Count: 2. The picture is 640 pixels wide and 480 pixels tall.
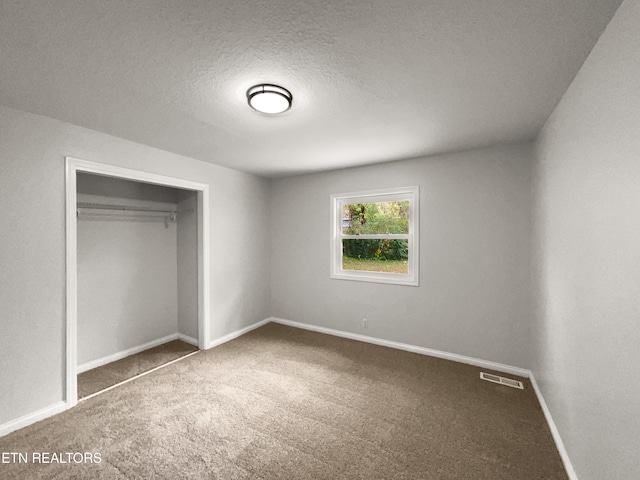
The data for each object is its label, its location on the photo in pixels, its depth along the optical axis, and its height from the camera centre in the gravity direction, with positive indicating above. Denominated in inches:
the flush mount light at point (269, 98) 69.4 +37.3
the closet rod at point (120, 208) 119.7 +16.4
